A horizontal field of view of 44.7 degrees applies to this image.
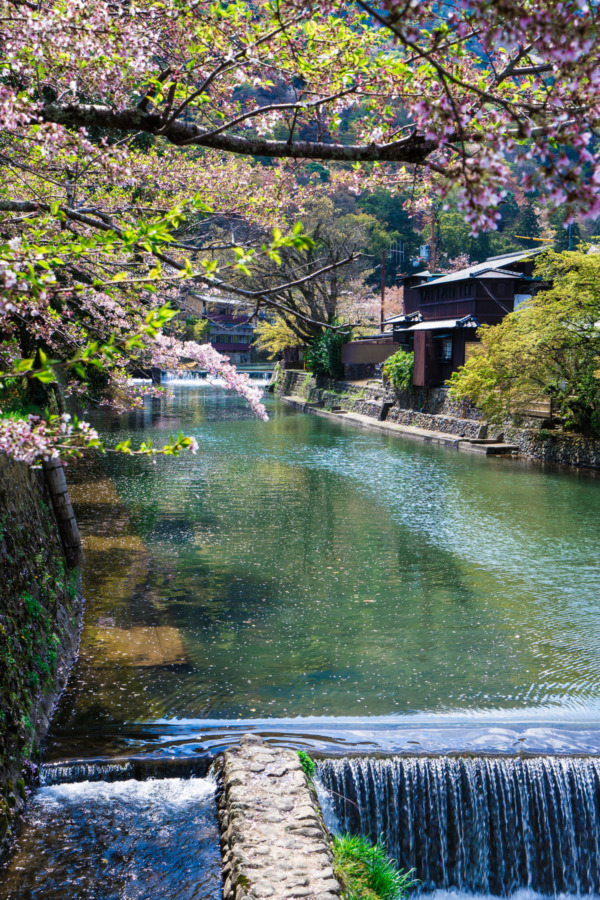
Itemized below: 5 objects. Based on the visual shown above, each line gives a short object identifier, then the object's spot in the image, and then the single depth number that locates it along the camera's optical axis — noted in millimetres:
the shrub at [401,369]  39000
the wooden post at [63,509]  11312
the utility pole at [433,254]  54375
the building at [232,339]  82688
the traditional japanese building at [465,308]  35375
